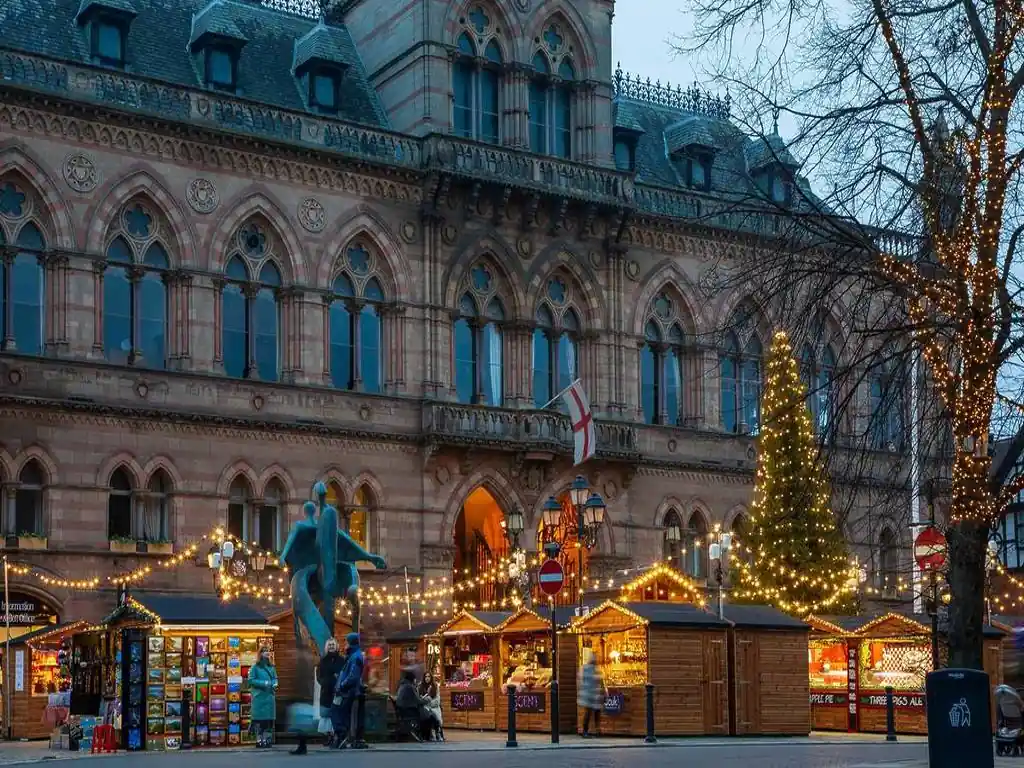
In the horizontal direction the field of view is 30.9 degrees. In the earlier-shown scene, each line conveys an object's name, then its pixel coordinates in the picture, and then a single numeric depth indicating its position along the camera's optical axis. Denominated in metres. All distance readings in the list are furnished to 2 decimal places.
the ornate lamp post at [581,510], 36.53
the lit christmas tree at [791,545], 42.56
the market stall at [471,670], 37.34
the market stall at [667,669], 32.94
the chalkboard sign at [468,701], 37.62
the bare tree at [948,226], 20.50
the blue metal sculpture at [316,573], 29.31
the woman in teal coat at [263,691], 29.16
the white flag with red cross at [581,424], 41.41
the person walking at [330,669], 28.03
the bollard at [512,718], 29.73
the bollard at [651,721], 31.06
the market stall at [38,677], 36.16
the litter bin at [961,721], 19.25
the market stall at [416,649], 39.50
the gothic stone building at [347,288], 38.44
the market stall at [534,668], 35.41
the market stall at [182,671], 30.81
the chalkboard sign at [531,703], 35.38
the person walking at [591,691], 33.62
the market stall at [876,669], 36.00
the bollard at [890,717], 32.94
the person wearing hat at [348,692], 27.62
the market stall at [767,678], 33.81
